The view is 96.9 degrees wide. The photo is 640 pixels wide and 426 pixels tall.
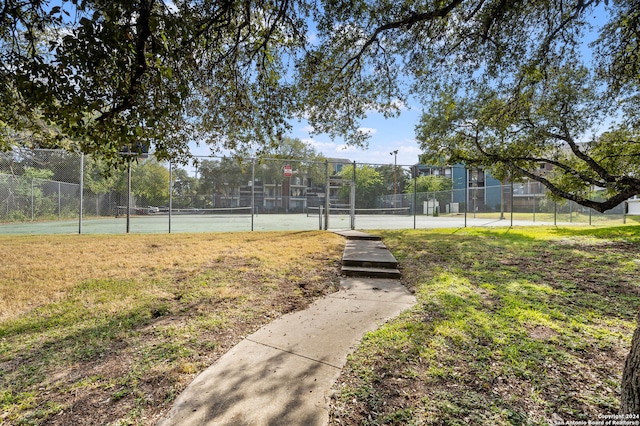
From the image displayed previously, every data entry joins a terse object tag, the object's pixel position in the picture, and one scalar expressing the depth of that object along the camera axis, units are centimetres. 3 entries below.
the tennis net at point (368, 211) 1197
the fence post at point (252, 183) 1005
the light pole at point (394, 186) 1576
